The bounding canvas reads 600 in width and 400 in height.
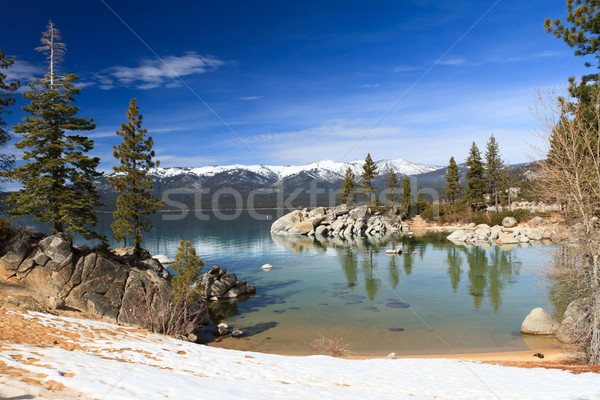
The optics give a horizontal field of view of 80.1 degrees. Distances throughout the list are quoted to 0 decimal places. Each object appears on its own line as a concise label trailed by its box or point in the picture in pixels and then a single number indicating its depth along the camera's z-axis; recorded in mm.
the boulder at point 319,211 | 101500
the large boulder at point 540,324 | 20688
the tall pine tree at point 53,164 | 21188
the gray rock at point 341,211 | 96875
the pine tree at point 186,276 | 21391
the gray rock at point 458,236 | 64269
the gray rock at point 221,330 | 22781
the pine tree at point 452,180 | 96112
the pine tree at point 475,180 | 88250
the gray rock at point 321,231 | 88012
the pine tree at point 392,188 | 104750
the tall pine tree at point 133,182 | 26547
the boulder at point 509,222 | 73000
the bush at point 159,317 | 17625
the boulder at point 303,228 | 89938
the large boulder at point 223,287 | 31769
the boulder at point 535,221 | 65750
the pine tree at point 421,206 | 105250
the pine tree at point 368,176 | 103688
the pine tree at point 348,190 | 110312
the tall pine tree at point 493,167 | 89938
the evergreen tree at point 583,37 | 15602
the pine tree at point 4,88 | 18838
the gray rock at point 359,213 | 93050
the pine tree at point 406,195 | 101812
